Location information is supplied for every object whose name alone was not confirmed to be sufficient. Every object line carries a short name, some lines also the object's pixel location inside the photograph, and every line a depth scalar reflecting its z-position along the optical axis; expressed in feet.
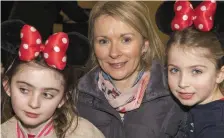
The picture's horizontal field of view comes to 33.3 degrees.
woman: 6.30
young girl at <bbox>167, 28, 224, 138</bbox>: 5.64
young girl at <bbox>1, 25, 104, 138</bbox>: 5.60
